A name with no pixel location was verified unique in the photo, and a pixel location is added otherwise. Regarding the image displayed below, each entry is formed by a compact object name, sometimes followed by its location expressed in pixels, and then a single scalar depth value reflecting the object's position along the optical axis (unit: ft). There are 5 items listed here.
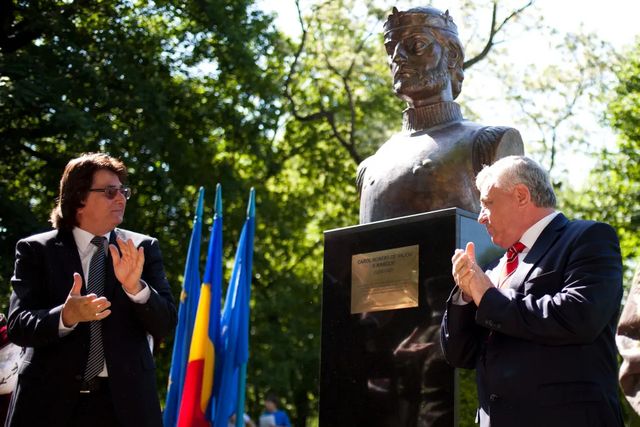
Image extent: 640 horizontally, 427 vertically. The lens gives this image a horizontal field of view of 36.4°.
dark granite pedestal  18.42
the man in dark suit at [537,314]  11.86
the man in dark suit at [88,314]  13.49
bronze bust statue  18.49
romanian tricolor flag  31.48
